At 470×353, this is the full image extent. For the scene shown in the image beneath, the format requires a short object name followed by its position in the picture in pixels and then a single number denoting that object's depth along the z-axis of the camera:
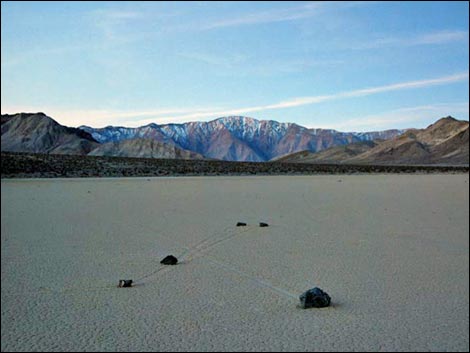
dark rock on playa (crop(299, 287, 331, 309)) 3.38
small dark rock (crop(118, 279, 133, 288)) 3.93
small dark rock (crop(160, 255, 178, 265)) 4.74
